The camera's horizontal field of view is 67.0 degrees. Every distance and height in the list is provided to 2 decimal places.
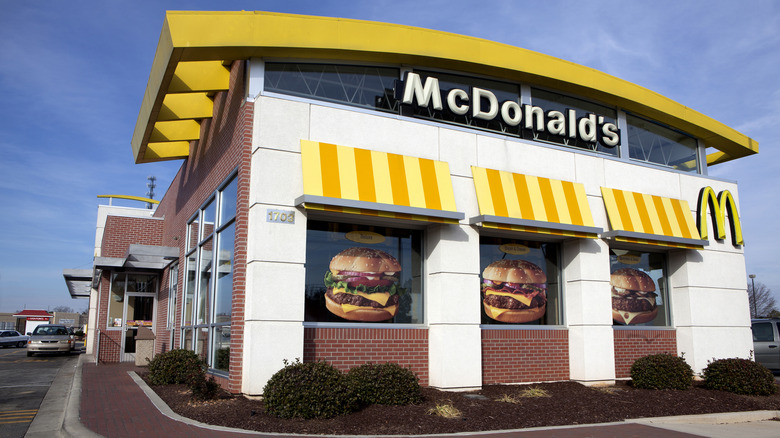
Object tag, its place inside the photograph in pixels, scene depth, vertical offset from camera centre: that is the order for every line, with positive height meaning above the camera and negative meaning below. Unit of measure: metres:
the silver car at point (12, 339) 49.19 -2.49
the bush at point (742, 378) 12.80 -1.51
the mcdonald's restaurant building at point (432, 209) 11.16 +2.17
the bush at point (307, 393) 8.82 -1.27
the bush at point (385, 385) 9.85 -1.26
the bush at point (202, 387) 10.05 -1.33
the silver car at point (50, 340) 31.05 -1.64
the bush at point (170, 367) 13.28 -1.30
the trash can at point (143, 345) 19.19 -1.16
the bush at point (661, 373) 12.93 -1.41
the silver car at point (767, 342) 19.14 -1.09
